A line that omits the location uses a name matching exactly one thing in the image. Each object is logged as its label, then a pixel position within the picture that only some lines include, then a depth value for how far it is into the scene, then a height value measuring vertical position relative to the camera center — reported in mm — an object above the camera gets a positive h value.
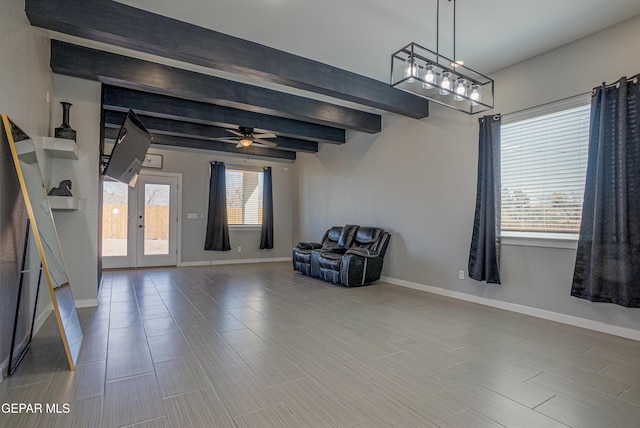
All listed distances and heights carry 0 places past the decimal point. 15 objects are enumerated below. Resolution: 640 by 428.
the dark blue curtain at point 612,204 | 3072 +134
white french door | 7035 -216
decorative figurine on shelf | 3650 +238
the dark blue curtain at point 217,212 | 7961 +30
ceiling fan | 5605 +1335
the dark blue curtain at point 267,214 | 8688 -5
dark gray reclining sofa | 5469 -724
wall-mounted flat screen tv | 3547 +737
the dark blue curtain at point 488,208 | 4176 +108
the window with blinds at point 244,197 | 8430 +442
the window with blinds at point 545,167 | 3572 +584
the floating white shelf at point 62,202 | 3538 +100
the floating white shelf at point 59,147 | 3391 +679
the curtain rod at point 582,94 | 3123 +1304
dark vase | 3750 +942
